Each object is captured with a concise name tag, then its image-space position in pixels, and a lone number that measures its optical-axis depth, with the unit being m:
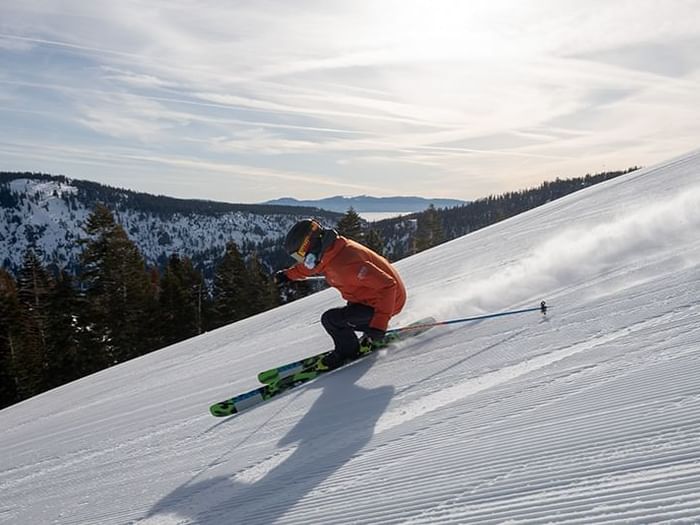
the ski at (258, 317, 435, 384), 5.97
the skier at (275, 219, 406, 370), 5.60
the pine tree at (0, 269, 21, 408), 27.27
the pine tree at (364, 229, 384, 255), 36.06
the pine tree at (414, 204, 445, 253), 44.97
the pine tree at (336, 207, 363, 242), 33.59
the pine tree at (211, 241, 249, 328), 32.22
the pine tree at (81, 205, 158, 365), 28.11
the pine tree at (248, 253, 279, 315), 33.34
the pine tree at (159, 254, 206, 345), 31.28
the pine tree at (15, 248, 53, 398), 27.25
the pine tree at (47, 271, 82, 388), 27.70
